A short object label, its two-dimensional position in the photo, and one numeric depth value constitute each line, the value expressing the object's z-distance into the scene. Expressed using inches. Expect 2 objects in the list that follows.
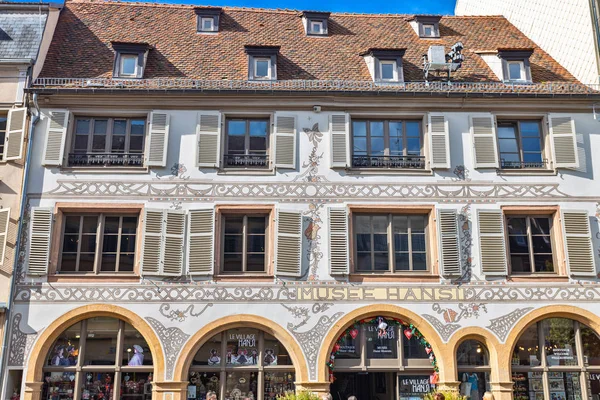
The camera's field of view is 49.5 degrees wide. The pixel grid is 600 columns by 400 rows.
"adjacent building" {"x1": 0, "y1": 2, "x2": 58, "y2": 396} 633.6
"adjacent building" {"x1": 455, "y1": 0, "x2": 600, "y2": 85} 732.0
